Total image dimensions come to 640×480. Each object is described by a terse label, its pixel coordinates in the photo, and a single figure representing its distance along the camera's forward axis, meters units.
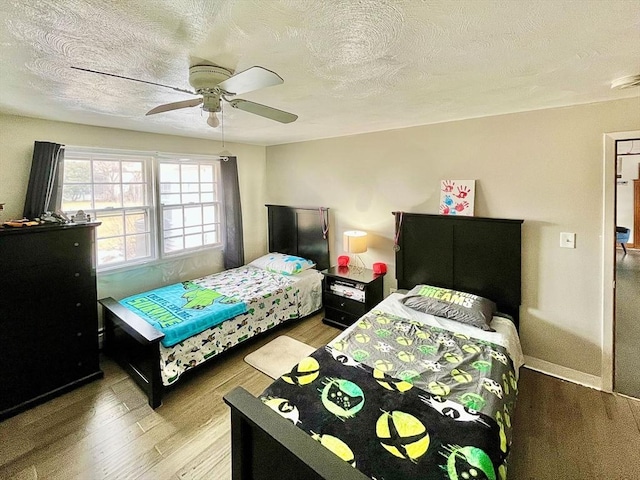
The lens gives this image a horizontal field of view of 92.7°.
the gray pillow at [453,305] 2.51
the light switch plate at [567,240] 2.53
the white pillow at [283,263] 4.00
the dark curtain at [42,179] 2.70
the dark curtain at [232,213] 4.20
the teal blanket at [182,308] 2.56
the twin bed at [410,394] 1.29
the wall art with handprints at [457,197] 2.96
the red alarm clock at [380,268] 3.63
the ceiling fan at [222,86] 1.34
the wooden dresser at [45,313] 2.25
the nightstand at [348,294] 3.46
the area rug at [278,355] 2.87
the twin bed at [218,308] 2.47
